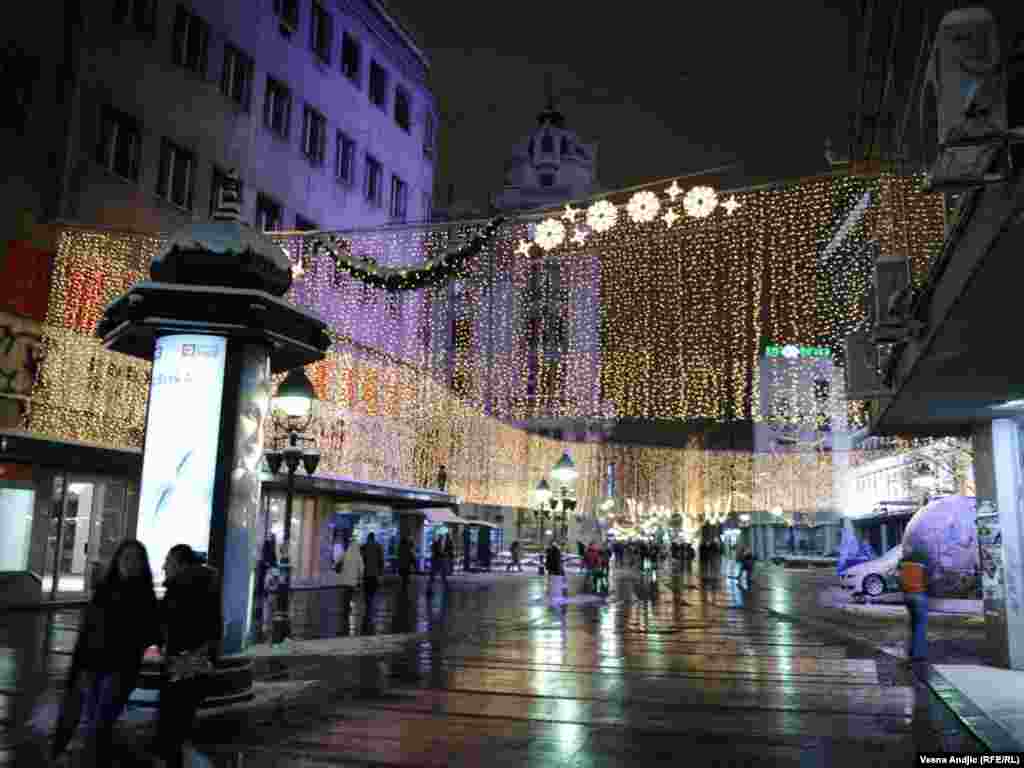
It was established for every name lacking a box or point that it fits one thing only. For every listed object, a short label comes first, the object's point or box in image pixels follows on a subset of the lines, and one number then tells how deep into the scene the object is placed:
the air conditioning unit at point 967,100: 5.81
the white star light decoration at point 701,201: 12.12
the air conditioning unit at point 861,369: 13.46
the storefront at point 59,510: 21.33
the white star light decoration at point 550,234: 13.75
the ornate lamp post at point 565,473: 30.09
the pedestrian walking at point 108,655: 6.19
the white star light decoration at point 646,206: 12.38
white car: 25.73
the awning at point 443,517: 43.04
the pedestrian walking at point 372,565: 24.39
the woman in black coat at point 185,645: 6.22
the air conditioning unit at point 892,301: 10.75
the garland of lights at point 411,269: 15.27
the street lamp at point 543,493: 33.31
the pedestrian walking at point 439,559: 31.10
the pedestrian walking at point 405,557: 29.02
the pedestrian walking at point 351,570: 24.75
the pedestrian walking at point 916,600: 12.89
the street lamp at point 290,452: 12.70
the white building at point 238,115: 23.16
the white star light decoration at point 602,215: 12.83
